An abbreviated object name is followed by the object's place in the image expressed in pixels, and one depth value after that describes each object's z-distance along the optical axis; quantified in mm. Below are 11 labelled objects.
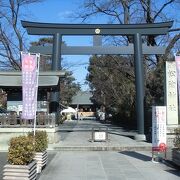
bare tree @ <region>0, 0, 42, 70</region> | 16750
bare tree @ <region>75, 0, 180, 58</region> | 16069
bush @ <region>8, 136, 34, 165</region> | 4949
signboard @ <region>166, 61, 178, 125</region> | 11186
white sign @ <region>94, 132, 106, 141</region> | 11862
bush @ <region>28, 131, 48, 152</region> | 6551
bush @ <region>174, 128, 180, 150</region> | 6974
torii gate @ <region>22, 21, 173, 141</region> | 12813
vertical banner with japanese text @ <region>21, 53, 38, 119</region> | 8758
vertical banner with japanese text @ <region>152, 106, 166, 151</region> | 7847
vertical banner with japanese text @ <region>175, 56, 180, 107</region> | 7812
